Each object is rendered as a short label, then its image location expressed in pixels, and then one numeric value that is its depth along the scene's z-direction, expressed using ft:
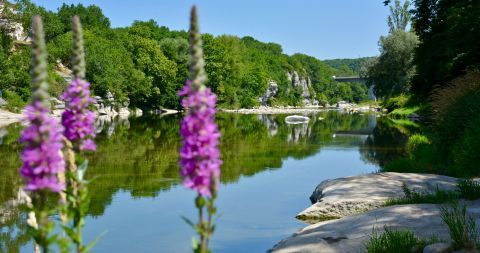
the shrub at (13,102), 187.11
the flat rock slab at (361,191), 41.93
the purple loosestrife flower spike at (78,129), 13.73
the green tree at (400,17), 326.03
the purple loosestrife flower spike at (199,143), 11.21
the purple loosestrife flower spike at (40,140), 11.25
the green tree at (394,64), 240.12
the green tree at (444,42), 79.77
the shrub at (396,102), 246.51
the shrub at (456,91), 68.49
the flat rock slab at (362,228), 27.58
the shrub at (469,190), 35.42
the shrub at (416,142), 86.18
